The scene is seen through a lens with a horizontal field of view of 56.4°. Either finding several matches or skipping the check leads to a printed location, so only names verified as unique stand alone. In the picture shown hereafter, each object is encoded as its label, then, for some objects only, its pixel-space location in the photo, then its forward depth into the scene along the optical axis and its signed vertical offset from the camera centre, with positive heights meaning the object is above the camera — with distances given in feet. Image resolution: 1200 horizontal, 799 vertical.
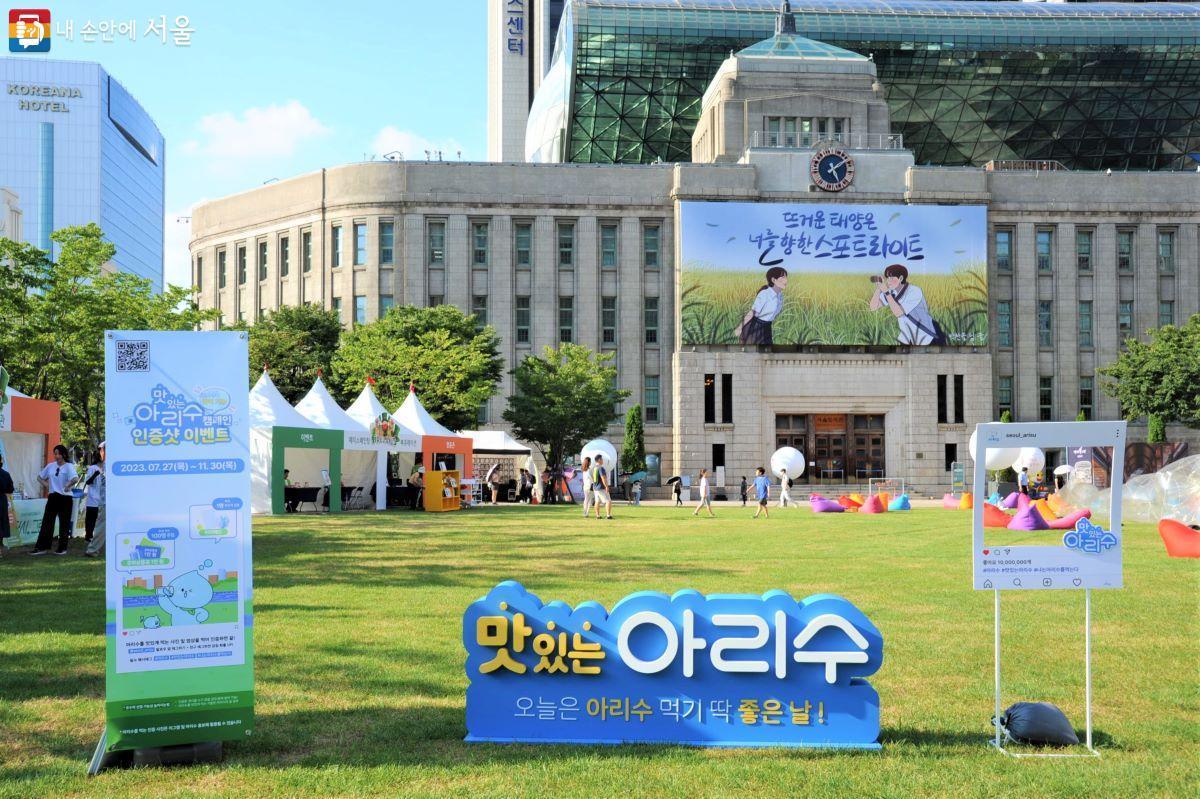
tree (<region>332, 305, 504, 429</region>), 160.35 +9.74
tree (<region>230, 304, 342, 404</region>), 184.96 +14.62
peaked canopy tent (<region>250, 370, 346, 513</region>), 104.12 -0.84
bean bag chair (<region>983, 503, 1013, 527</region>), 87.51 -6.83
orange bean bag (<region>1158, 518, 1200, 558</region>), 63.26 -6.21
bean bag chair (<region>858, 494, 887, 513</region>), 127.03 -8.53
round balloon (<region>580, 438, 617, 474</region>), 167.02 -3.00
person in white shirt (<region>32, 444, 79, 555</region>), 63.57 -3.85
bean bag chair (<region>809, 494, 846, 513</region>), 128.16 -8.73
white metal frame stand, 22.95 -6.24
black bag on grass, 23.67 -6.30
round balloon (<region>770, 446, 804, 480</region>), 167.73 -4.55
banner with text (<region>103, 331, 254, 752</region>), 22.36 -2.25
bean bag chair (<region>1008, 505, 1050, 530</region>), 82.07 -6.63
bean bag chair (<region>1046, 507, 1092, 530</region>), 75.72 -6.71
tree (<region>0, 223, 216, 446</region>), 96.07 +10.82
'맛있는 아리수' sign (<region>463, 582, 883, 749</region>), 23.85 -5.19
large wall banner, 204.23 +28.73
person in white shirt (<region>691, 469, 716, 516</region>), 121.58 -6.74
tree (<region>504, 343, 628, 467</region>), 174.70 +4.57
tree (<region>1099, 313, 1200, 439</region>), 190.29 +9.24
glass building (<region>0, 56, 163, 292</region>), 453.58 +118.37
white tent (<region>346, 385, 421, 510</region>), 119.34 -0.21
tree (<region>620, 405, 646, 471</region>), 194.90 -2.45
